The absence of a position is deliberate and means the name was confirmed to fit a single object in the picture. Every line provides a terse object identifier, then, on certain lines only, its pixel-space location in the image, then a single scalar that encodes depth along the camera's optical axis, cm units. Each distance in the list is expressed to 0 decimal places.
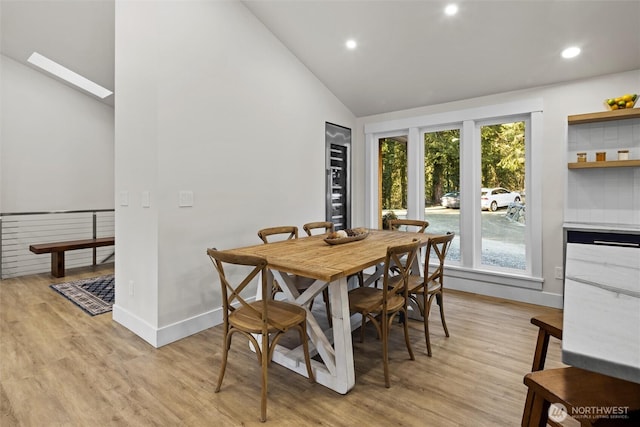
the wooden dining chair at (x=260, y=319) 173
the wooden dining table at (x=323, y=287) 189
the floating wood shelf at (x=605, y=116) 290
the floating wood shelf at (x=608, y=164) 292
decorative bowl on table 268
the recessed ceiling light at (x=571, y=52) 295
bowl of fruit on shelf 291
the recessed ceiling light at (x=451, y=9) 279
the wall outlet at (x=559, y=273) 340
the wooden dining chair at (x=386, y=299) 201
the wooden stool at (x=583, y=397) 84
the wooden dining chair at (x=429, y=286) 243
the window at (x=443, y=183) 421
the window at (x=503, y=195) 377
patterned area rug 346
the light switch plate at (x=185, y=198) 275
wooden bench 458
